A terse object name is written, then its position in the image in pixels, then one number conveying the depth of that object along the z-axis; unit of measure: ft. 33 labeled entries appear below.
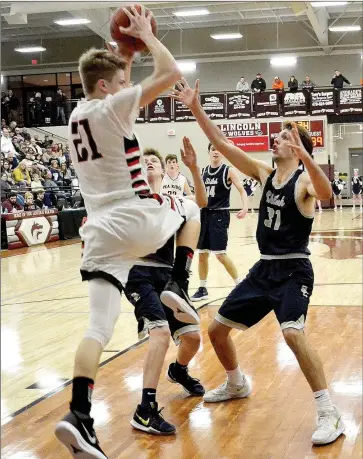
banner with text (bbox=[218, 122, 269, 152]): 68.69
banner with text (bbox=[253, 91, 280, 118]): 70.74
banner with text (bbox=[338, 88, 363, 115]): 70.74
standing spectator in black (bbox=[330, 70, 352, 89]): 71.15
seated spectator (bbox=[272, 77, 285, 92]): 71.65
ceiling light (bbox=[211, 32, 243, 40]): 78.28
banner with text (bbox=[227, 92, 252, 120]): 71.20
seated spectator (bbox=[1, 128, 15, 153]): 49.68
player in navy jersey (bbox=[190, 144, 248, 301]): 23.84
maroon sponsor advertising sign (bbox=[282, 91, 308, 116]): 71.15
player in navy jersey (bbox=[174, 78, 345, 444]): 10.73
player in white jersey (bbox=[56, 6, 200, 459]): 8.17
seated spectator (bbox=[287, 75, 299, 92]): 71.64
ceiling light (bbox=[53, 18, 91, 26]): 64.43
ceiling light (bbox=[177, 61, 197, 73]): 84.12
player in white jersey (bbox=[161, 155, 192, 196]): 21.65
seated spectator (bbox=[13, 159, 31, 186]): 46.80
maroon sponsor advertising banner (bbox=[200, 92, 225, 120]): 71.31
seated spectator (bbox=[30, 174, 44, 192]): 46.38
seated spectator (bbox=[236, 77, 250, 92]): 74.74
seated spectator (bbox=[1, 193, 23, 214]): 41.60
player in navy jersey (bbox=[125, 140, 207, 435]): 11.25
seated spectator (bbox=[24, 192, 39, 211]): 44.42
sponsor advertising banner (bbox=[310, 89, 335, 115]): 70.74
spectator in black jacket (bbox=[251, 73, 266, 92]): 73.56
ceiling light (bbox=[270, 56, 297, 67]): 84.48
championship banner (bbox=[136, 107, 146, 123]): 61.57
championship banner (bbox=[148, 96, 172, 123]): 63.44
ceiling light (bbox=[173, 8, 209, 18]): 67.75
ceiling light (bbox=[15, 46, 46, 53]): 78.74
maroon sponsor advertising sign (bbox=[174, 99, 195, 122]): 65.20
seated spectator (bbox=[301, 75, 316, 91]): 71.66
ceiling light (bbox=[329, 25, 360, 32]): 73.10
